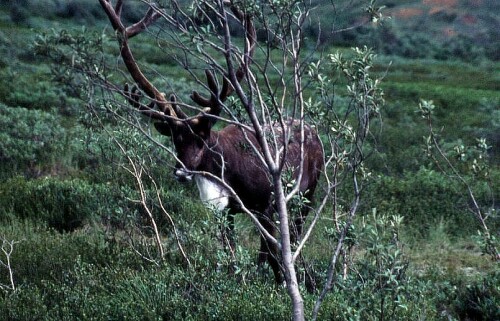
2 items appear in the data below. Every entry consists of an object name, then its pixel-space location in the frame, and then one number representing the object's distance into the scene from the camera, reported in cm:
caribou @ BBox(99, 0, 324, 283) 1761
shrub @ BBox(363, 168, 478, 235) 2383
